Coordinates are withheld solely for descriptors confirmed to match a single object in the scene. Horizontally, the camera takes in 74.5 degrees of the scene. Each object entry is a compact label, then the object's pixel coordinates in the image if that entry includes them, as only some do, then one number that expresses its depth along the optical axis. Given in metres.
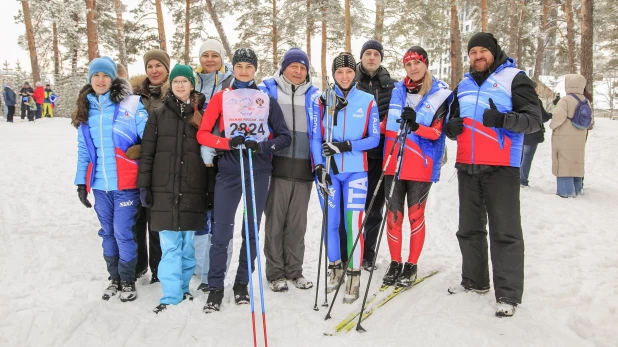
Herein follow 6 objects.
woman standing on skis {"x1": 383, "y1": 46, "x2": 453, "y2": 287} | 3.76
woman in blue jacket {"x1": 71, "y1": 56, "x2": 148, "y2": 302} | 3.65
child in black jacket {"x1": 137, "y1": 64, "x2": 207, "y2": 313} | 3.51
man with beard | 3.29
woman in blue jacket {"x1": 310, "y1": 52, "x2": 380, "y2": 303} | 3.75
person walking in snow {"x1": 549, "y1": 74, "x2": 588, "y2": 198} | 7.09
